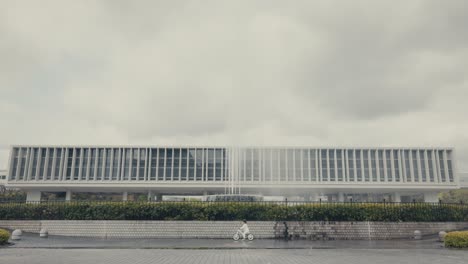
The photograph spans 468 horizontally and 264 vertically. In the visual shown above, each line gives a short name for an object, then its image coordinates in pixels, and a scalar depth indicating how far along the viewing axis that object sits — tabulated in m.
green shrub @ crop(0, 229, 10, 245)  18.02
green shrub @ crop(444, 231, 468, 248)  17.25
